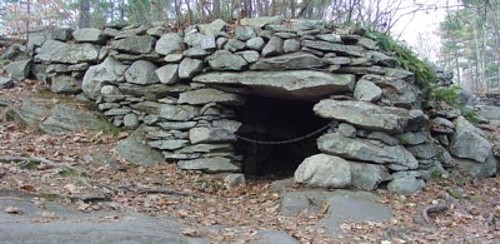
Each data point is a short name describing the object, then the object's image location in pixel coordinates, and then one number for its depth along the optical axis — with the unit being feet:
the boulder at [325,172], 20.40
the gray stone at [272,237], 14.34
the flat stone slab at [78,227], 11.84
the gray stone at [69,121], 24.08
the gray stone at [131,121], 25.35
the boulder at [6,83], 27.20
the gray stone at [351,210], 17.26
